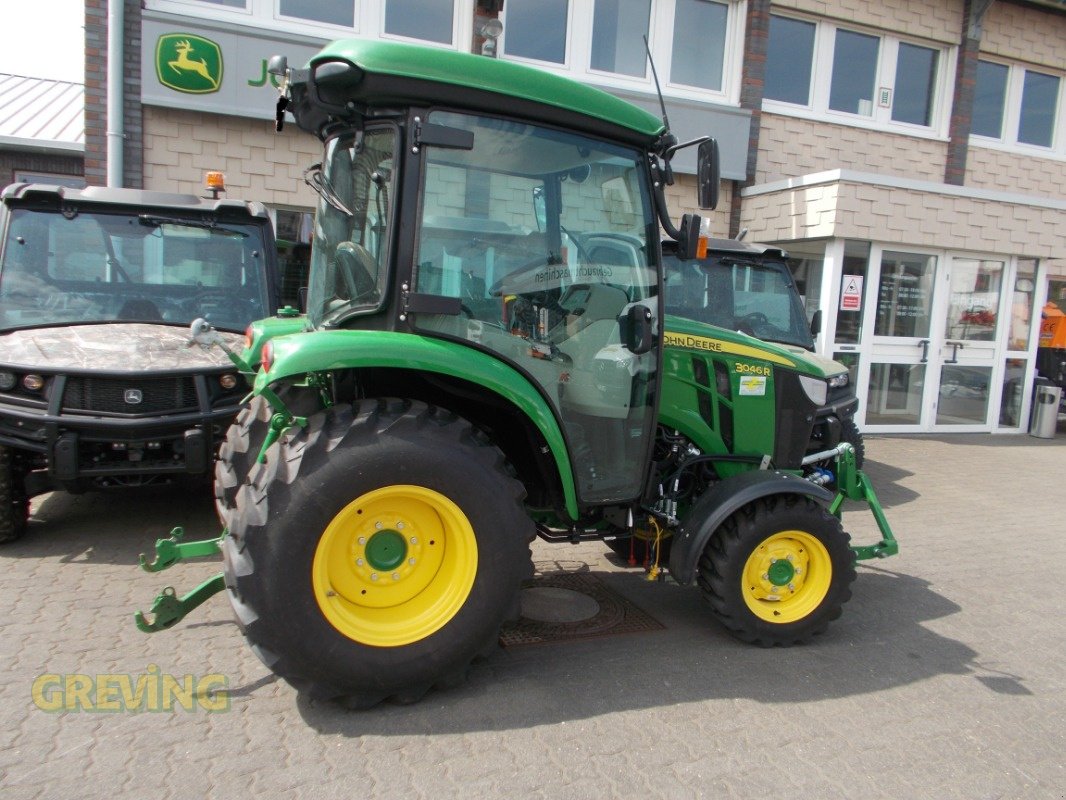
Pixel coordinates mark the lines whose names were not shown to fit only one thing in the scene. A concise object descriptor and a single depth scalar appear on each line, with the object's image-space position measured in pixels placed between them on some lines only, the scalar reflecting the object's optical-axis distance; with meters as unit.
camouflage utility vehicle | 4.50
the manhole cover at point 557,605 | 4.00
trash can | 10.91
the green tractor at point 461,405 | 2.83
